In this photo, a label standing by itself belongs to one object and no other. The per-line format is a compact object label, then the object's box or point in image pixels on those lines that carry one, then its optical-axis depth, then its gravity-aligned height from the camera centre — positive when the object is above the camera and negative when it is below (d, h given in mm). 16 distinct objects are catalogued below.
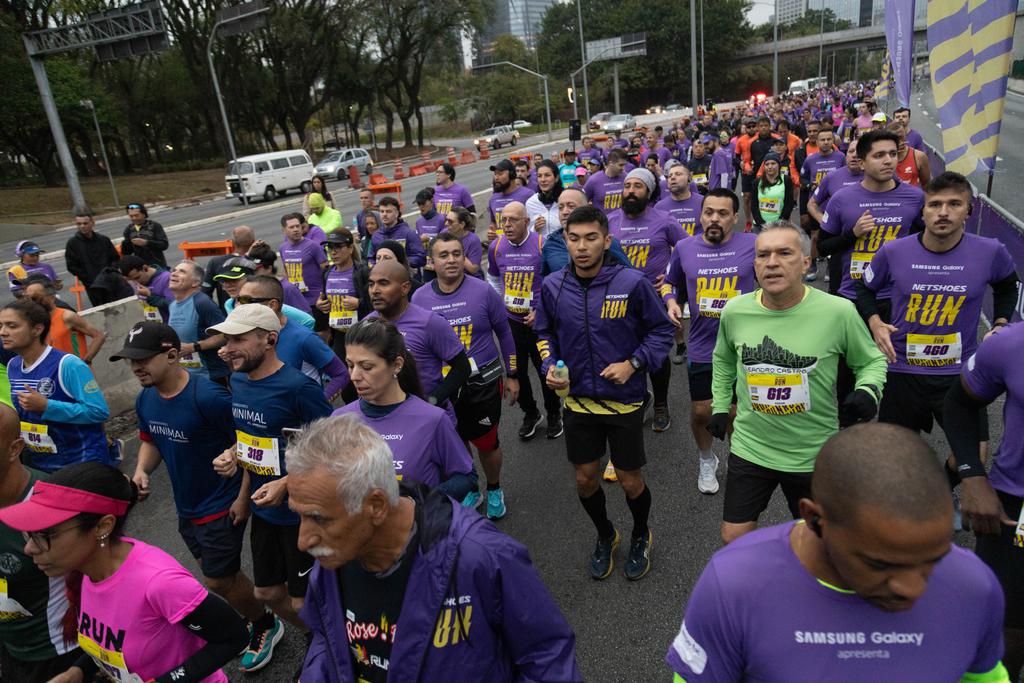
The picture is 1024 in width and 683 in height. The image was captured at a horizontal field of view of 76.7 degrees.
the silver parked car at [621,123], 47169 +7
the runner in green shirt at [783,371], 2955 -1182
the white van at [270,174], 30625 -562
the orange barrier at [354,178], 31734 -1197
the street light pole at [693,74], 30750 +1910
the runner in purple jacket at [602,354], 3703 -1272
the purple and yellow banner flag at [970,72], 4809 +87
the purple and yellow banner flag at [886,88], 19578 +156
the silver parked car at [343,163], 36156 -495
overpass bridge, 79688 +6727
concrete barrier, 7289 -1864
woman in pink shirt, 2166 -1351
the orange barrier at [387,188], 14086 -817
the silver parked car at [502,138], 51006 -128
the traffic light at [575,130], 23094 -65
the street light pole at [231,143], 28611 +1000
